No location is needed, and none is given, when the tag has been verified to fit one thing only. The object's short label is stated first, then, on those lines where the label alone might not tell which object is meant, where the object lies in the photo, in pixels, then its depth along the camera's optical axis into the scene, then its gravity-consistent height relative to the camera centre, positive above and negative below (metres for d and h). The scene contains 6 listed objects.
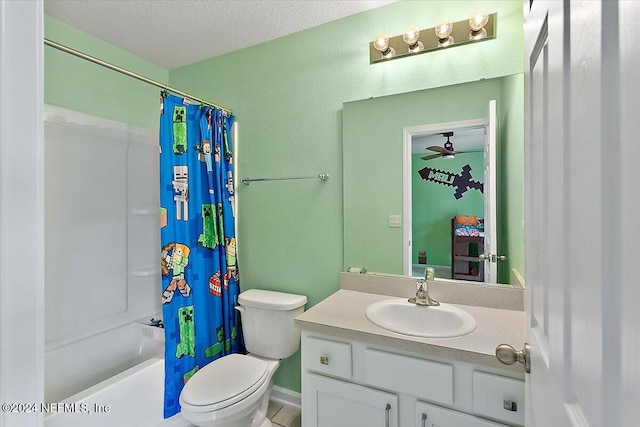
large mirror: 1.48 +0.18
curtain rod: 1.33 +0.73
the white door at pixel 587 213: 0.29 +0.00
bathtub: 1.40 -0.97
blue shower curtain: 1.71 -0.18
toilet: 1.36 -0.86
